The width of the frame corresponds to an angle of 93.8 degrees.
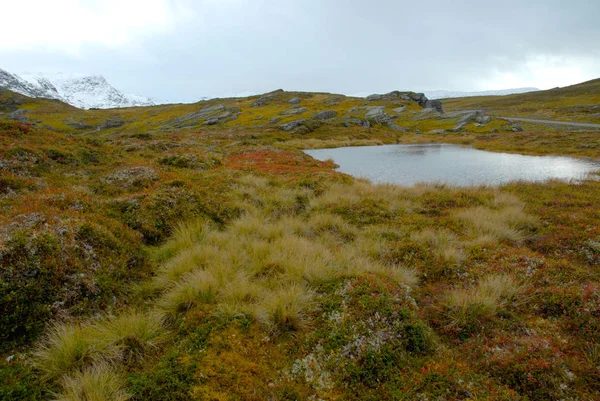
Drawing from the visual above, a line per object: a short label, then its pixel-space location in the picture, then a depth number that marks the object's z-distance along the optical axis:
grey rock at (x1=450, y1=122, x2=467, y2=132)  55.69
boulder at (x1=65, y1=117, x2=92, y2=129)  73.39
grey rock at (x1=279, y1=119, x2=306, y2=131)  57.47
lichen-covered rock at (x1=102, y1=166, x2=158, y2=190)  12.11
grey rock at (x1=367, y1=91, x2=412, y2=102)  98.36
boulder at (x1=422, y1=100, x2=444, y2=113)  87.80
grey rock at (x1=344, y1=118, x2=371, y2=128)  62.25
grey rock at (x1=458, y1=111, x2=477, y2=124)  59.66
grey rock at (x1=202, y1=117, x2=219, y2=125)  72.94
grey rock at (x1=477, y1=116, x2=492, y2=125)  58.24
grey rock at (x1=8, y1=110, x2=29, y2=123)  73.25
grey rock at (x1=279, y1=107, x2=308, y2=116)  76.74
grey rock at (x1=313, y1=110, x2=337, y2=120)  70.23
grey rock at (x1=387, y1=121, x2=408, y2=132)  63.25
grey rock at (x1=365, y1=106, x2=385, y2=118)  73.06
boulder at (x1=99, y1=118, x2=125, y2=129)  78.57
